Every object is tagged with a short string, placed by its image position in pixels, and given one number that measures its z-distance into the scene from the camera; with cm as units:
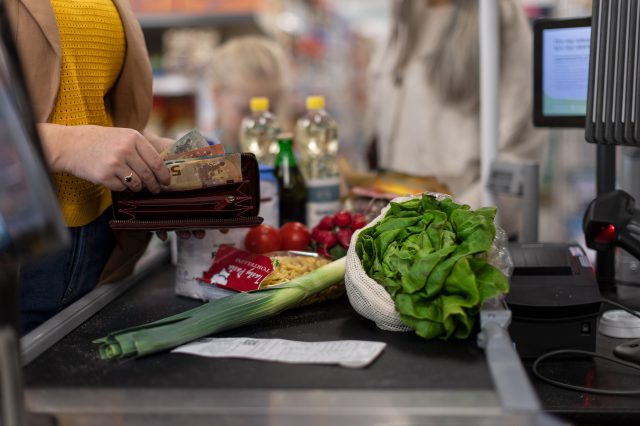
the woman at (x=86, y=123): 130
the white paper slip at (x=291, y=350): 115
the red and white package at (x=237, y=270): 152
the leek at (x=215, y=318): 119
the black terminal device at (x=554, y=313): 140
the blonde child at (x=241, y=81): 376
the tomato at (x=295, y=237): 183
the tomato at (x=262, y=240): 179
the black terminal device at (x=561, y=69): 181
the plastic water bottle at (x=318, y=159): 212
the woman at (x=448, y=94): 302
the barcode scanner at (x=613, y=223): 143
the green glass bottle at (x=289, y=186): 216
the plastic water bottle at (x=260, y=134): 239
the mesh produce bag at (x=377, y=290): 130
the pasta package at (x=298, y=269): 152
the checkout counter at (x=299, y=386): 96
